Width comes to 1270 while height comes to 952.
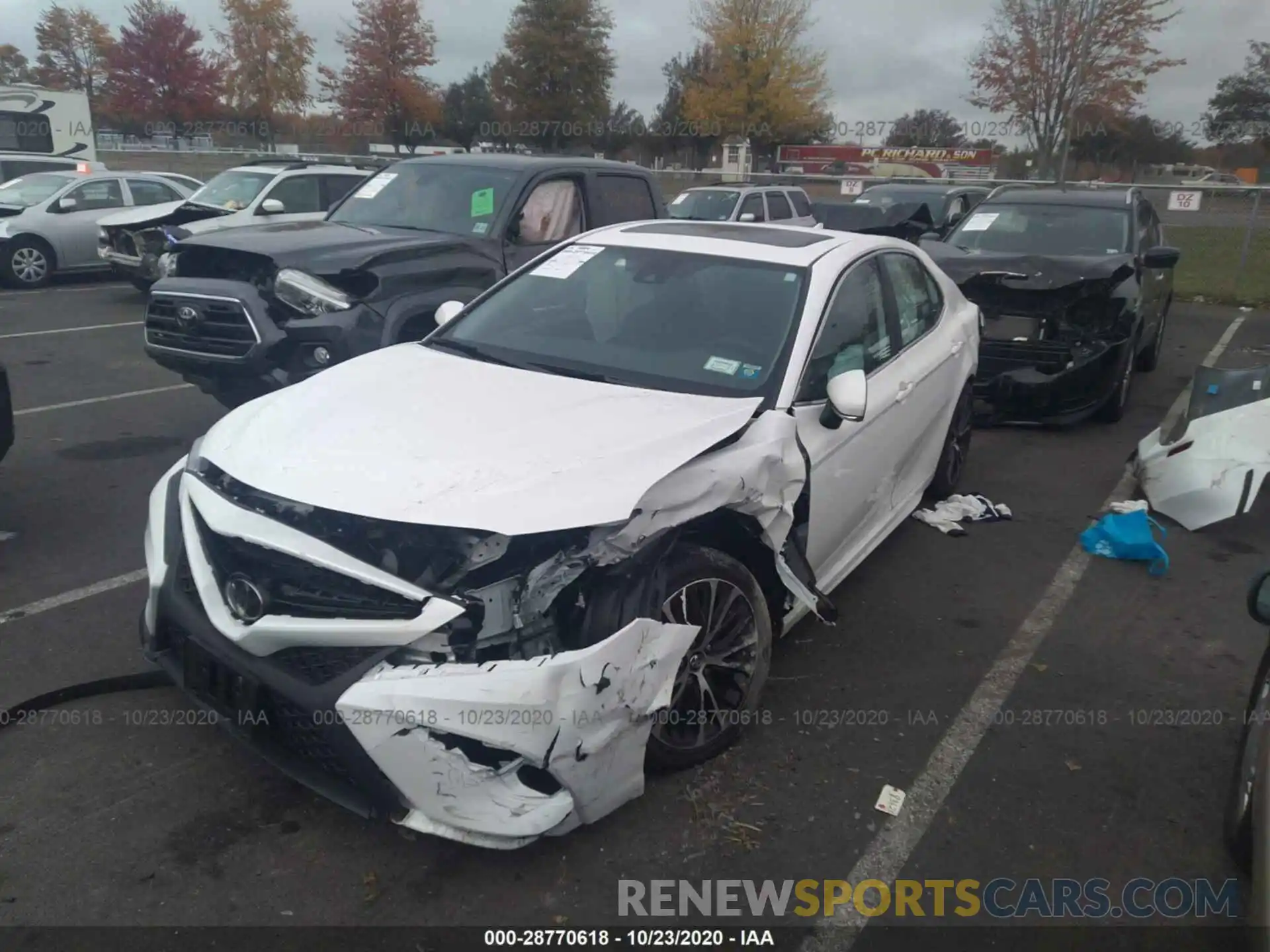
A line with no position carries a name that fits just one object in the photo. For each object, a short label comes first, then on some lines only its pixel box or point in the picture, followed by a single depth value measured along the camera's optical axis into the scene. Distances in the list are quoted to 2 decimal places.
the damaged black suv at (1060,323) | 7.37
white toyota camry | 2.59
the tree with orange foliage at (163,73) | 36.66
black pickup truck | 6.04
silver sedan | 13.52
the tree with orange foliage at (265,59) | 35.09
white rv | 19.86
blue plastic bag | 5.24
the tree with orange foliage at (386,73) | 36.19
